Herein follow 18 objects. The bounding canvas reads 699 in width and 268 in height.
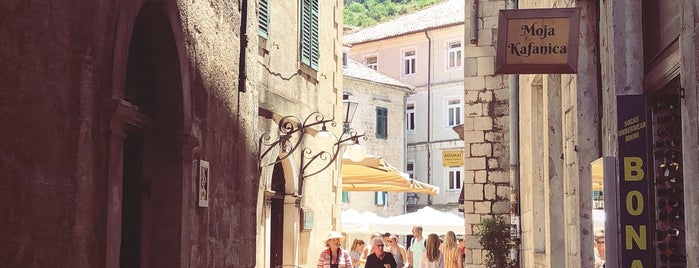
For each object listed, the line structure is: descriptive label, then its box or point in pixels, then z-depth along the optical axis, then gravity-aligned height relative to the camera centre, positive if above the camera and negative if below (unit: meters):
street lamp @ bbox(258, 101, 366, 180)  12.74 +1.18
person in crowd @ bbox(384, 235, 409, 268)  18.27 -0.28
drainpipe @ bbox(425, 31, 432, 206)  44.62 +5.08
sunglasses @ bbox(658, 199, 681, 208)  5.07 +0.16
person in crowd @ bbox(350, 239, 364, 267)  18.58 -0.25
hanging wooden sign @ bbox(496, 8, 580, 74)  7.14 +1.31
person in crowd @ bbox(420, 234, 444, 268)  14.41 -0.24
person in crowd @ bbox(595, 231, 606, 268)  6.44 -0.08
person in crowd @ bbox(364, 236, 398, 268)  13.91 -0.29
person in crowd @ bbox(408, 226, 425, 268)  17.55 -0.15
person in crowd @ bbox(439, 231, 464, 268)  15.09 -0.24
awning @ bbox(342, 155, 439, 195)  17.70 +0.97
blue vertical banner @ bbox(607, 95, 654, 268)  5.29 +0.25
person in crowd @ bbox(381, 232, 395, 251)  18.59 -0.06
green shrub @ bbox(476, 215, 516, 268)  14.43 -0.08
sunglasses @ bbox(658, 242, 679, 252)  5.13 -0.04
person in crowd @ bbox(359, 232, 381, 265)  17.88 -0.33
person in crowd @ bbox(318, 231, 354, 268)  13.31 -0.25
